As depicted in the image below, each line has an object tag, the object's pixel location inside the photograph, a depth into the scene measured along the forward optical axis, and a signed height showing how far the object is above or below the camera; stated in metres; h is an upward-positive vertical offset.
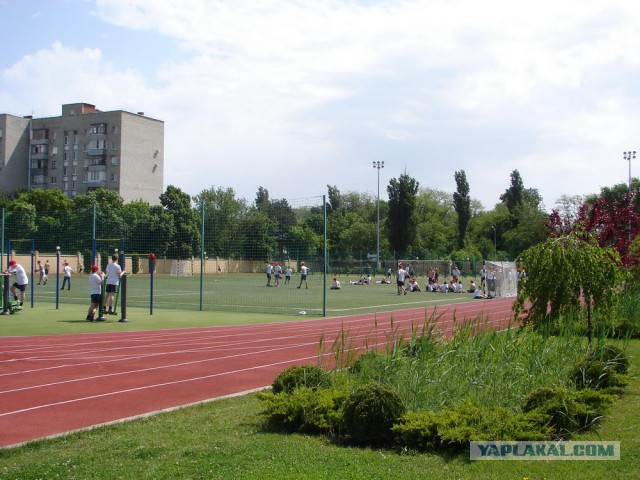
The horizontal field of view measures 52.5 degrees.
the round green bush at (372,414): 6.10 -1.47
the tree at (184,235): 30.50 +1.14
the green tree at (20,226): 32.56 +1.57
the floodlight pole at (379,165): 79.56 +11.50
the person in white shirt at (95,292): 19.20 -1.05
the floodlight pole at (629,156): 69.38 +11.29
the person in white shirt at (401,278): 36.94 -1.10
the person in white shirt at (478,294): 36.94 -1.99
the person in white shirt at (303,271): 33.03 -0.68
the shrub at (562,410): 6.23 -1.47
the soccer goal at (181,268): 34.22 -0.61
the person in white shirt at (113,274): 19.67 -0.52
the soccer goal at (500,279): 37.56 -1.15
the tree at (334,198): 124.88 +11.79
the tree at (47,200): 73.75 +6.57
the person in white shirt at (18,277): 21.70 -0.71
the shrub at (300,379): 7.45 -1.40
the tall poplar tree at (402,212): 78.31 +5.72
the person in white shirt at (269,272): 29.37 -0.65
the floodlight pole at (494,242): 89.56 +2.51
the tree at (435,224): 86.78 +5.35
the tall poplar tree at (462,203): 89.38 +7.73
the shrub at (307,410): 6.52 -1.56
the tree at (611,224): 14.30 +0.84
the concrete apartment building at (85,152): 88.81 +14.71
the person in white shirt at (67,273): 33.75 -0.86
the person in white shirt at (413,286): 42.03 -1.77
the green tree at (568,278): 10.28 -0.30
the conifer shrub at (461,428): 5.75 -1.52
